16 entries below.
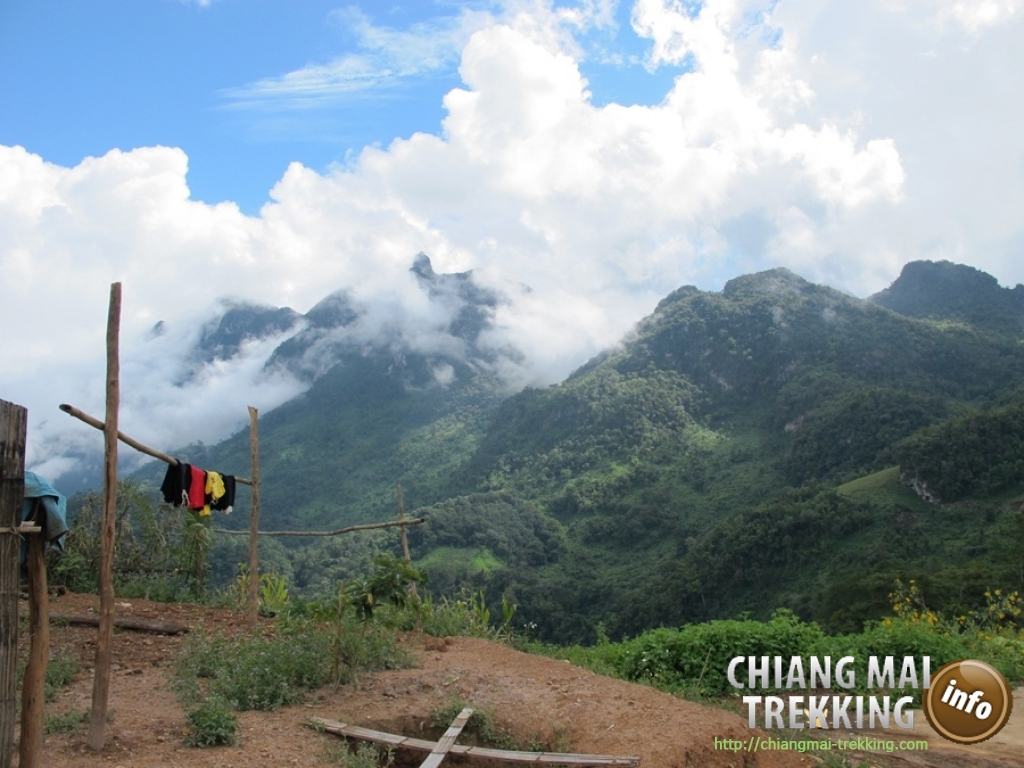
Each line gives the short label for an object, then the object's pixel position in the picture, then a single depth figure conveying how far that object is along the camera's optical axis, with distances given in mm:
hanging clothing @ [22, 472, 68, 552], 3846
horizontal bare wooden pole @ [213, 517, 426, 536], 8188
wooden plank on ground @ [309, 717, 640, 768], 4492
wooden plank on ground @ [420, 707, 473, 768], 4509
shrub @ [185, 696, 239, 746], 4410
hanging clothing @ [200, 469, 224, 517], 6305
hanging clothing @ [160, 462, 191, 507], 6027
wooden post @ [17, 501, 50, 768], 3574
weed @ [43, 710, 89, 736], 4457
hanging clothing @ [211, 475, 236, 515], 6465
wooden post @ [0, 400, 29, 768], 3381
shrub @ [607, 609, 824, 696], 7230
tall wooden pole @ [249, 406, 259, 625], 7285
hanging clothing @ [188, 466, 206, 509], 6160
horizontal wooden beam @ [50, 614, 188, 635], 7297
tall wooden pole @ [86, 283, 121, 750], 4254
